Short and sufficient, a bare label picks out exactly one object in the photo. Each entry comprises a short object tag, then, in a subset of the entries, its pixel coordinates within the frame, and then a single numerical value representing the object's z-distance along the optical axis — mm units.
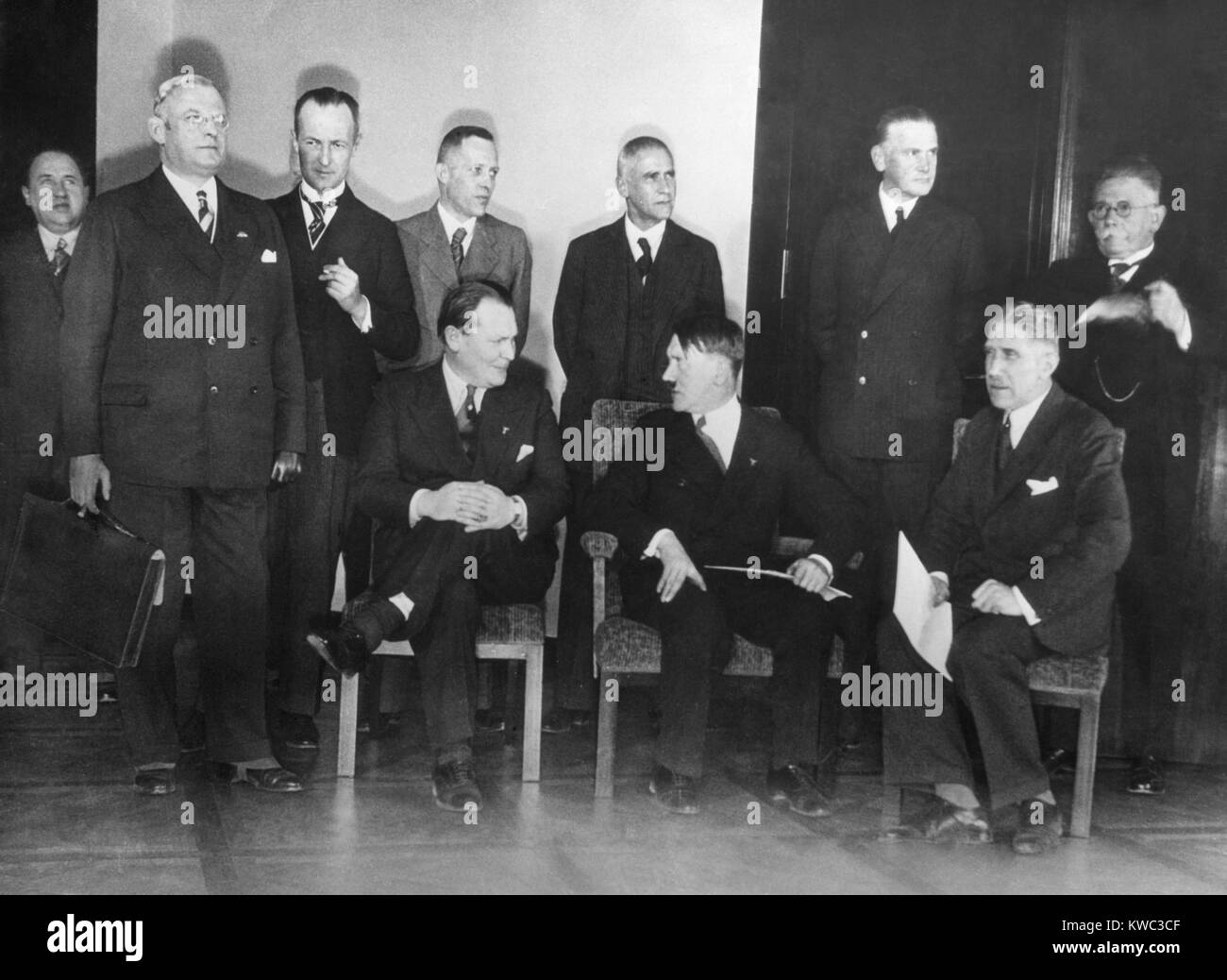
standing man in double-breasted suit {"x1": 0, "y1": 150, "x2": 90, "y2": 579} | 3439
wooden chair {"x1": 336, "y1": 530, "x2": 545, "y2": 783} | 3664
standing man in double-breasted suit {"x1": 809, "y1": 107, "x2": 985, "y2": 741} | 3877
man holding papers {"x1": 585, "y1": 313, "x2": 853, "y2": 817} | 3629
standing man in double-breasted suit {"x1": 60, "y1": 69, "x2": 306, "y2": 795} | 3438
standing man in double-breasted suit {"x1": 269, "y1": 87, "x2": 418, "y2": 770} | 3729
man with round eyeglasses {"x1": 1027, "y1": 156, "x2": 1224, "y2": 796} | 3898
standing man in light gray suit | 3781
